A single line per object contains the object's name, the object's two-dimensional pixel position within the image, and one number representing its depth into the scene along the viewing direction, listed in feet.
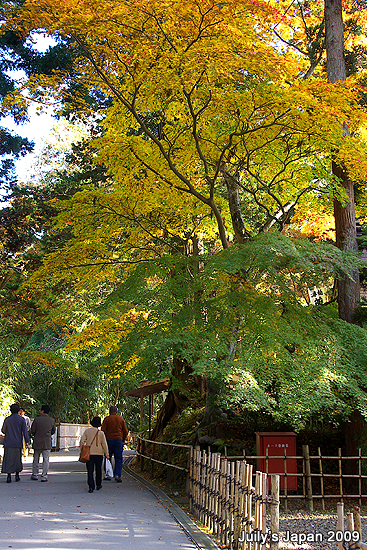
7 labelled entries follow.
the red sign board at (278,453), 34.12
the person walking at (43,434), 37.27
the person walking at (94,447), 31.19
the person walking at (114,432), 37.50
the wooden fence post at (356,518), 11.71
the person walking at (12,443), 35.83
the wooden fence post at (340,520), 12.71
